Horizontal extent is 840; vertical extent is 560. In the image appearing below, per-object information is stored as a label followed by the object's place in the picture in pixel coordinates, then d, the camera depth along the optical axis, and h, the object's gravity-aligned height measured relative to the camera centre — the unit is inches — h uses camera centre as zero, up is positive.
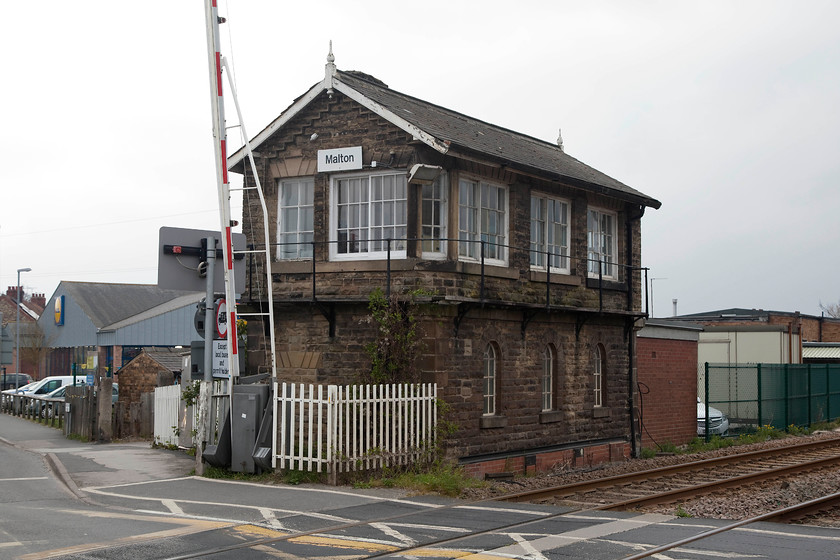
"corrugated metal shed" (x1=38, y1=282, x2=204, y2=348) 1957.4 +38.4
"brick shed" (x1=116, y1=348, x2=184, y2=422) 941.2 -43.1
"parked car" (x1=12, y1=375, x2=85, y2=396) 1456.7 -80.4
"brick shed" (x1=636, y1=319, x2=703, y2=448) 914.1 -45.2
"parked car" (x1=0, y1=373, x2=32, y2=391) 2112.5 -108.3
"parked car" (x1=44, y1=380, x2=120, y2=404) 1282.0 -84.0
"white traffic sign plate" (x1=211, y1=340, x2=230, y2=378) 567.9 -15.1
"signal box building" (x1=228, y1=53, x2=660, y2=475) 629.9 +58.0
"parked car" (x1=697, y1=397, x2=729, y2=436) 1026.7 -94.1
